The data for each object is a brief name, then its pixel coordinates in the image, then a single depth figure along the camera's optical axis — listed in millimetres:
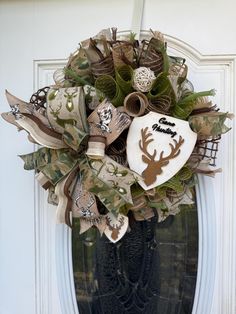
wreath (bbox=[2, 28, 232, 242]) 839
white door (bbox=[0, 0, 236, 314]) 1020
